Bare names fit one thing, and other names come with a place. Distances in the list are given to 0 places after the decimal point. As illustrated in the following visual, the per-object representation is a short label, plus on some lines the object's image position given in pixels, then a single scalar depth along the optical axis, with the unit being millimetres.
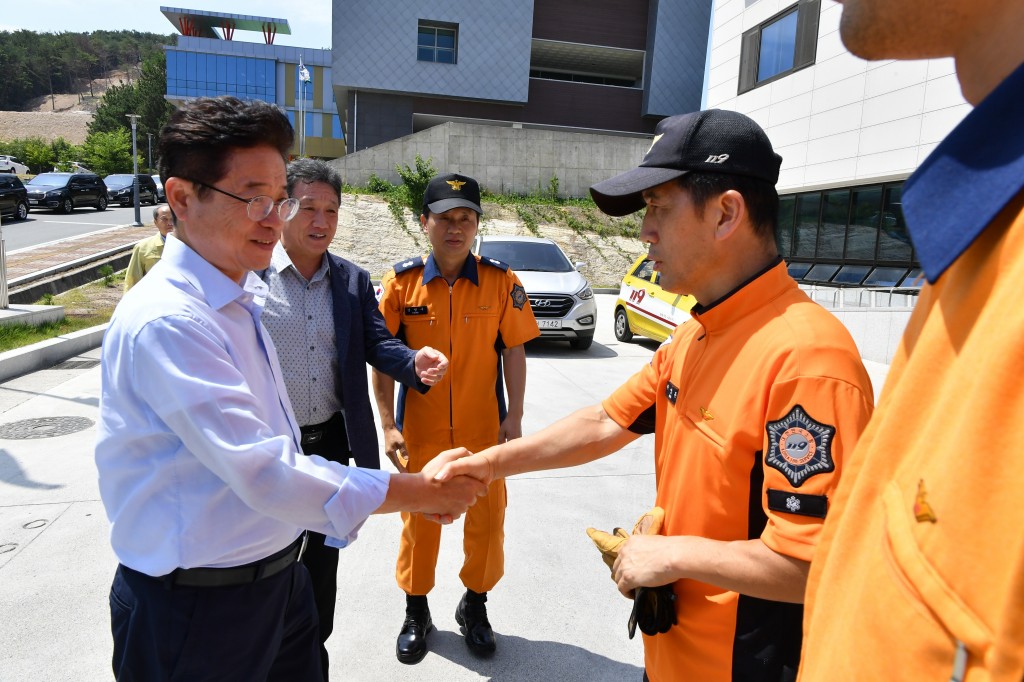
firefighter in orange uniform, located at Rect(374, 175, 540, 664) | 3236
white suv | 10039
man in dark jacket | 2793
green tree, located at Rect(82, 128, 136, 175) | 52281
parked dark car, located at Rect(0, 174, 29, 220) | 22486
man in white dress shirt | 1488
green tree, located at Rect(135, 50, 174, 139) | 68750
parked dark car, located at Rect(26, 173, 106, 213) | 26250
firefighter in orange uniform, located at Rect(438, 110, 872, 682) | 1273
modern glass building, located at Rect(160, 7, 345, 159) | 59500
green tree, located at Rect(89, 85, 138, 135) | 73125
